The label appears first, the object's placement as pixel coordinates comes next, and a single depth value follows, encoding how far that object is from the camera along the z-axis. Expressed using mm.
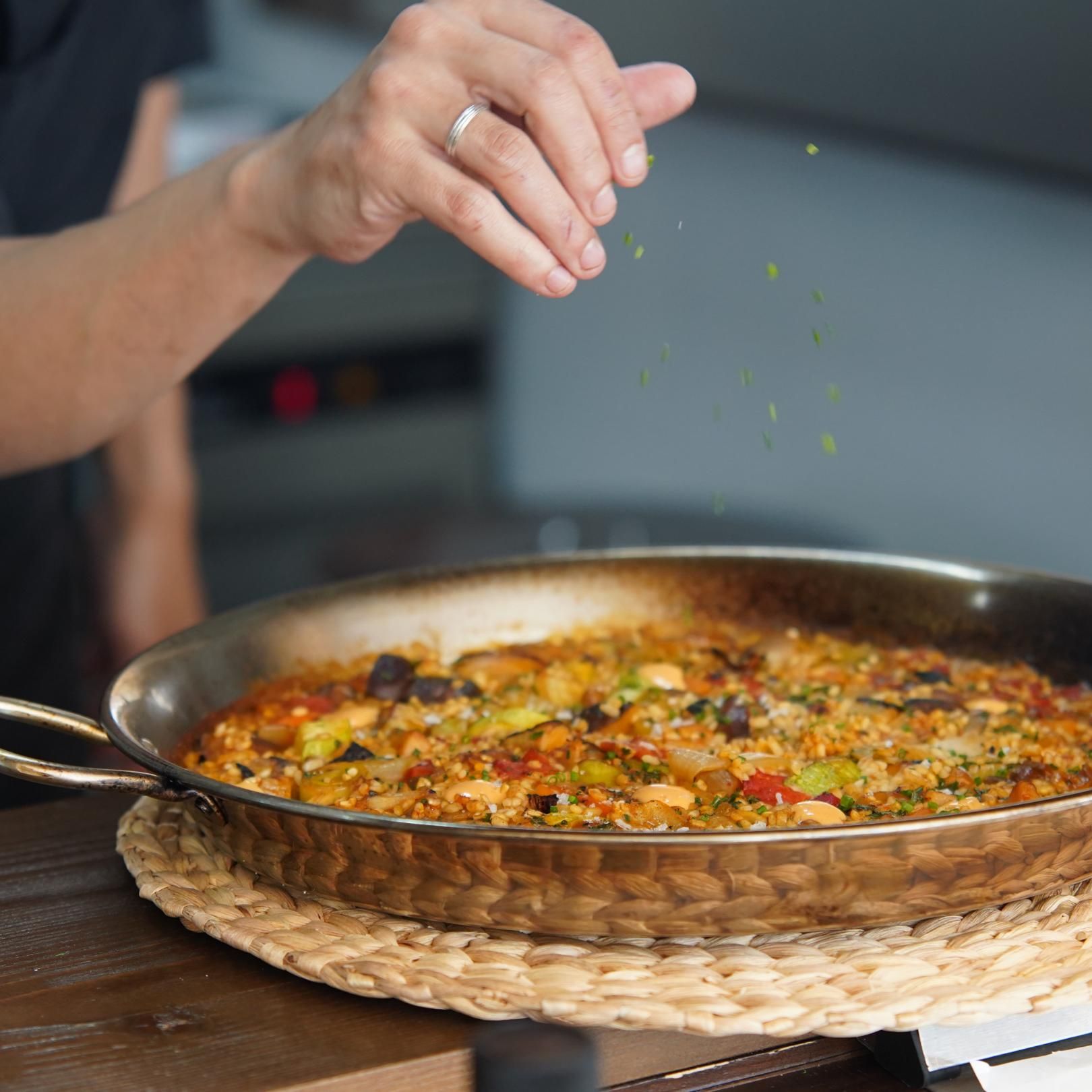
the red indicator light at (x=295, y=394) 4023
